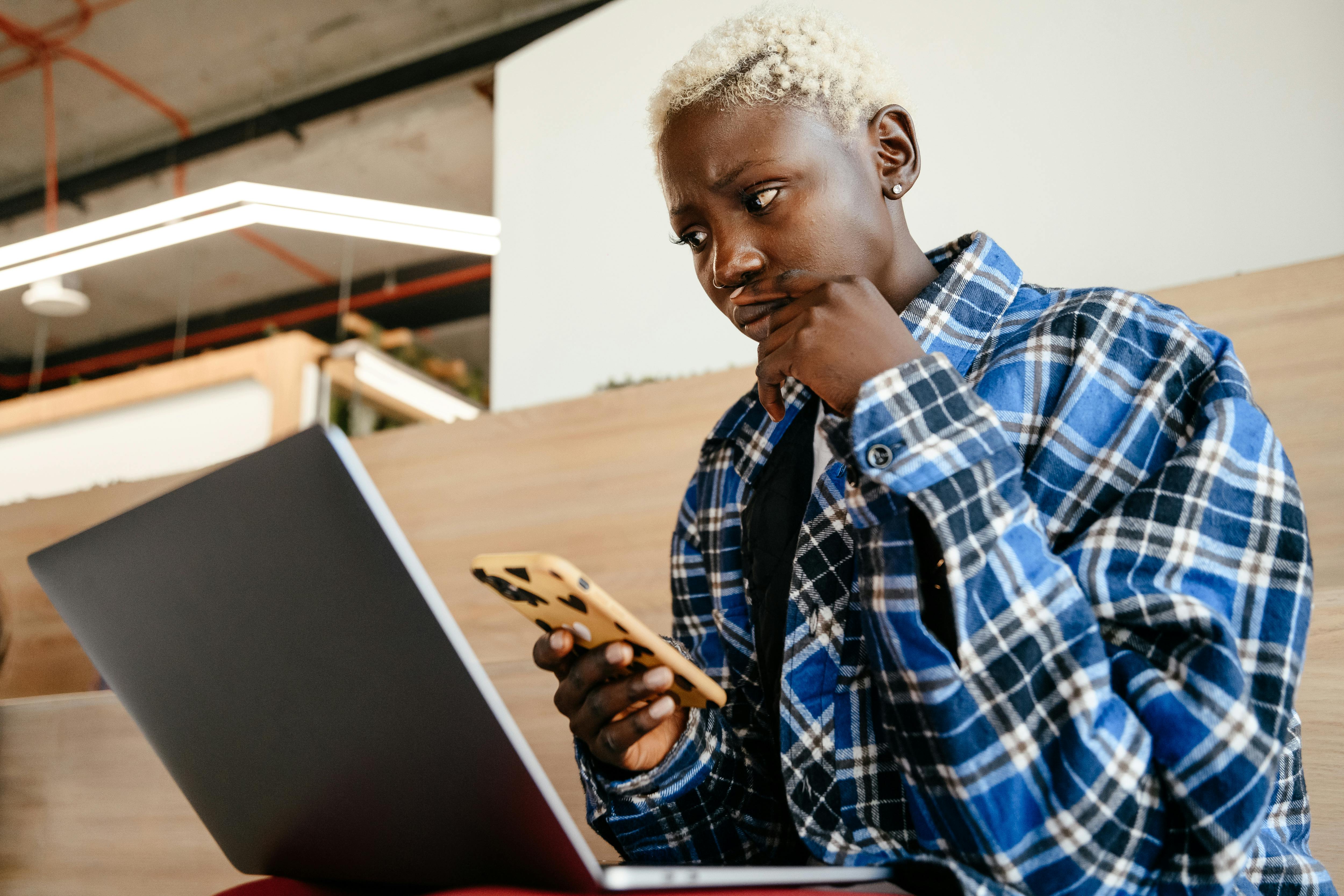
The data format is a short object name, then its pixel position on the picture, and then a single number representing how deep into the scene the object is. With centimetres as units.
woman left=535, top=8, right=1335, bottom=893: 57
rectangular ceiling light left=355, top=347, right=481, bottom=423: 296
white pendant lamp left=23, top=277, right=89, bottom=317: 424
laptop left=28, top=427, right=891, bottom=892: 49
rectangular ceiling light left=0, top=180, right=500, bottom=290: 276
